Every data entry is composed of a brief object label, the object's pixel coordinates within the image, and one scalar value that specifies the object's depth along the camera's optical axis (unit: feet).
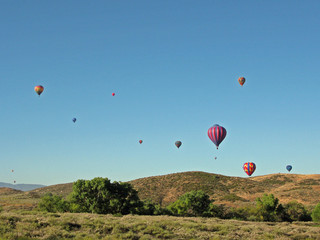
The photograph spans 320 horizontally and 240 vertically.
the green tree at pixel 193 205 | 205.57
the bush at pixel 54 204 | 182.50
